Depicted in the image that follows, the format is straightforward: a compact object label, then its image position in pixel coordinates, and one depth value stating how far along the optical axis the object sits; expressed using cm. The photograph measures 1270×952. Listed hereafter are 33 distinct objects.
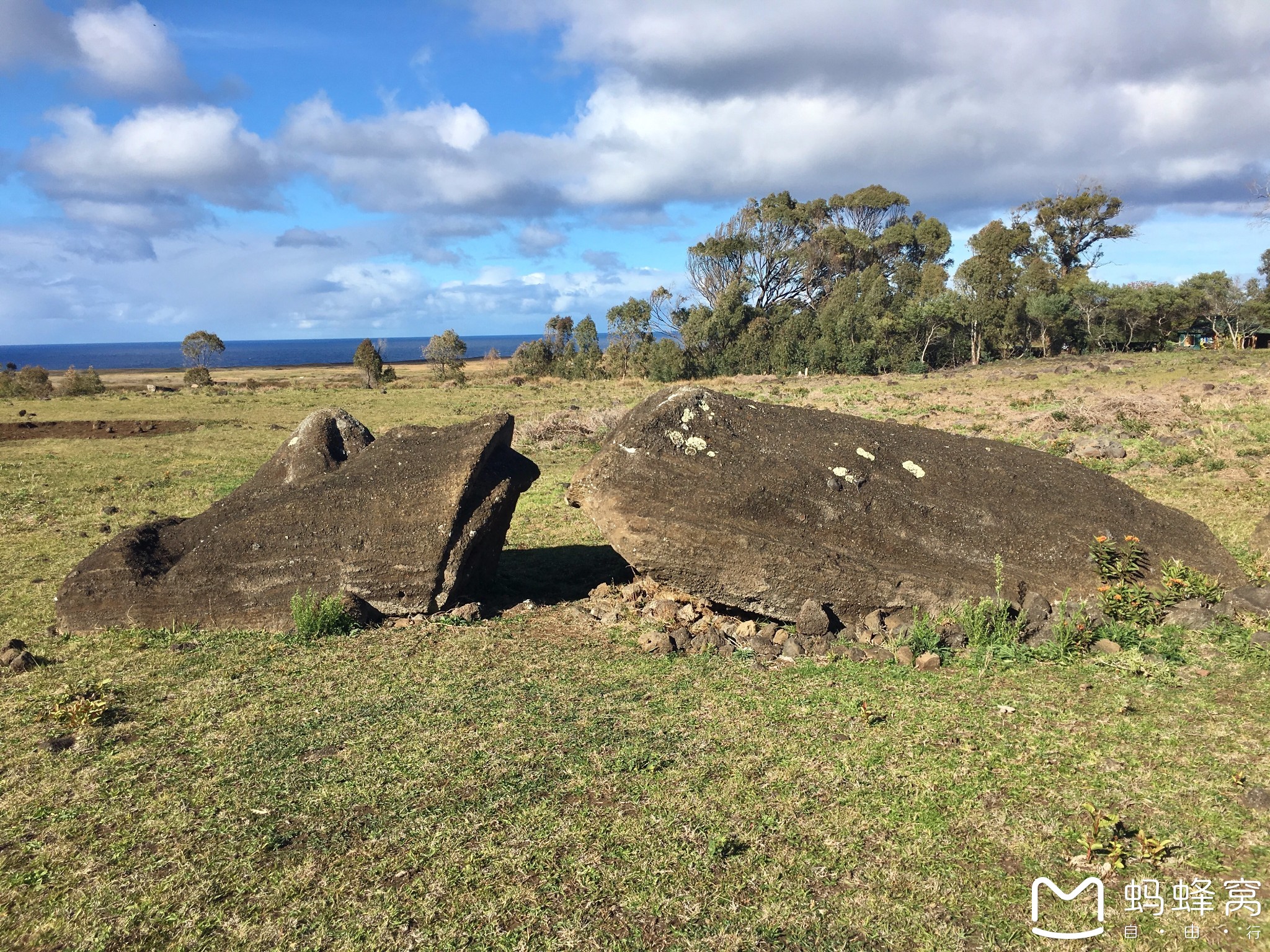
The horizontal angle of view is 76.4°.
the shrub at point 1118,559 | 827
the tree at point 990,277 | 5038
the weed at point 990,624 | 785
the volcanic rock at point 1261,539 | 973
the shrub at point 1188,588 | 817
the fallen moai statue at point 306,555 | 879
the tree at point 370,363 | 5206
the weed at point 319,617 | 850
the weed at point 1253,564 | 880
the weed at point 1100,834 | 463
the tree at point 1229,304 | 4725
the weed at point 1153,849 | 457
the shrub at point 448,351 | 6281
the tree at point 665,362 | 5169
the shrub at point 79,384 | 4141
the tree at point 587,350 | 5869
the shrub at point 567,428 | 2384
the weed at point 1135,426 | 1901
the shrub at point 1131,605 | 796
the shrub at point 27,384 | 4056
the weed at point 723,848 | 478
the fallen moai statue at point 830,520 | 831
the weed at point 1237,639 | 721
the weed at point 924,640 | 784
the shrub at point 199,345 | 7512
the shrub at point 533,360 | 6244
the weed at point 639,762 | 584
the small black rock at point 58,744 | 623
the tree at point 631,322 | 6300
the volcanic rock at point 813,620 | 820
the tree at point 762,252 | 6656
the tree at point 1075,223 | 6712
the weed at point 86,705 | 665
